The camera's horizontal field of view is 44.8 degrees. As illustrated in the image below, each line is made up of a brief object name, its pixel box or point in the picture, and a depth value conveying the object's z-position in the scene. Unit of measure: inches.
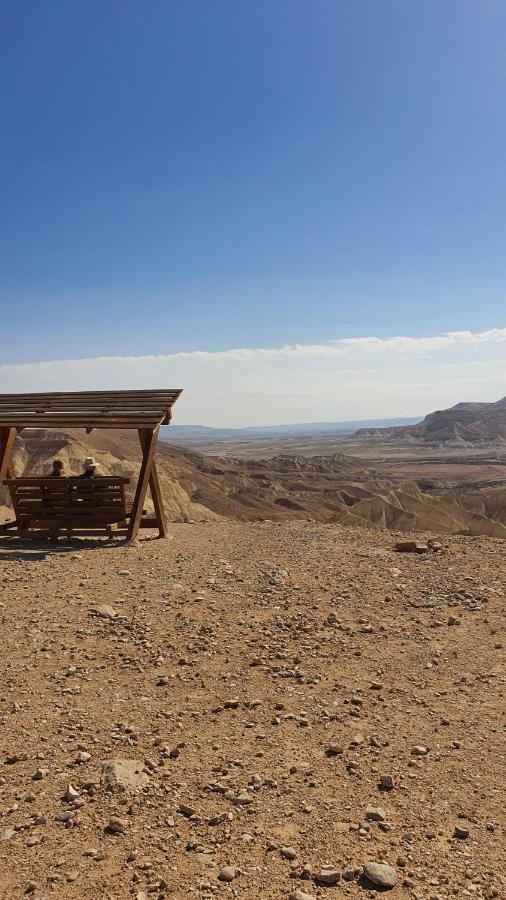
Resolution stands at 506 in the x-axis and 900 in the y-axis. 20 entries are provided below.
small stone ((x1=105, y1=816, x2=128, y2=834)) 155.0
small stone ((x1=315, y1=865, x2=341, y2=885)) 139.9
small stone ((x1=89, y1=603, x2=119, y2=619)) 303.4
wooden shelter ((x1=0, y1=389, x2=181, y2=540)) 482.0
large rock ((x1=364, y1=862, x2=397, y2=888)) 138.2
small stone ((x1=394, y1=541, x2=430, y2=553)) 459.5
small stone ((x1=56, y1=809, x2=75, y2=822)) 158.9
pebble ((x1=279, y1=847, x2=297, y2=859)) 147.9
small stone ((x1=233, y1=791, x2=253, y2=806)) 167.8
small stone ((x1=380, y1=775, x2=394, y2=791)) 175.4
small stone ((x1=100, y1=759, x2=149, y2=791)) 172.6
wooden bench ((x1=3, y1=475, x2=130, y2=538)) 480.1
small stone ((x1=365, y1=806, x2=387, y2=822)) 161.2
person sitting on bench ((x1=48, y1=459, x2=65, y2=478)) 500.6
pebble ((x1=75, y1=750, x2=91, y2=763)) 184.5
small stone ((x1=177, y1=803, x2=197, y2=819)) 162.7
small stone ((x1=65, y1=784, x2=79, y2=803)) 166.4
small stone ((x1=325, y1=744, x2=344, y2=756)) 193.6
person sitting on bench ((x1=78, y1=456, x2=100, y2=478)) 502.3
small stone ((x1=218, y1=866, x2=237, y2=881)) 140.5
